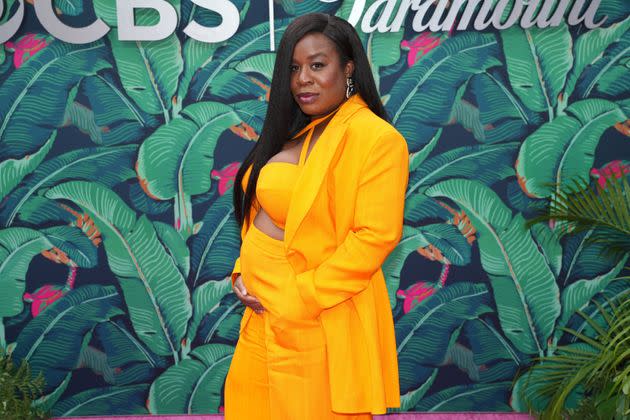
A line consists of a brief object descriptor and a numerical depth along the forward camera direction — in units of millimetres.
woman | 1751
